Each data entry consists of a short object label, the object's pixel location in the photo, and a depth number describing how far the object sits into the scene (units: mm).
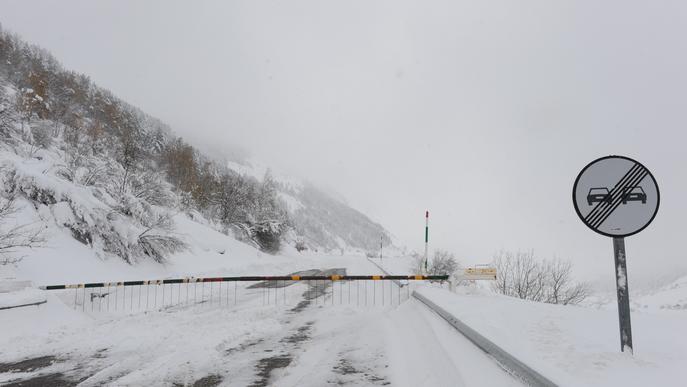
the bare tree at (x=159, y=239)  17234
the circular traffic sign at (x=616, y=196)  3910
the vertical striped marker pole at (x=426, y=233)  13962
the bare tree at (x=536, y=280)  22484
